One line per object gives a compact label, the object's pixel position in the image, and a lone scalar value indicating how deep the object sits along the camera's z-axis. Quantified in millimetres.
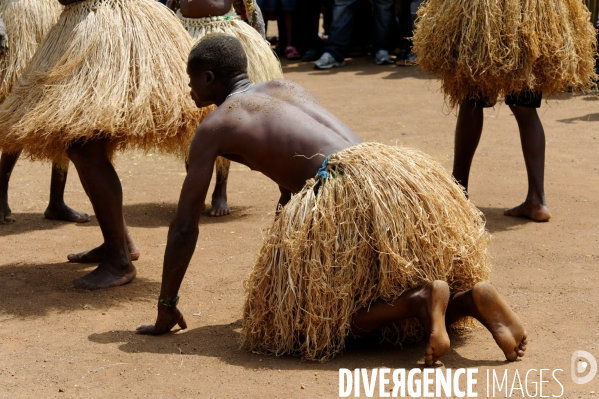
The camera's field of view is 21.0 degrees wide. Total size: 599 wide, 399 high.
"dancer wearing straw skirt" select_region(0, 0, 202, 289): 7544
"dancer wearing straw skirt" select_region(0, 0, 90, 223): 9740
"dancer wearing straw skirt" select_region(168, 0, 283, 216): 10187
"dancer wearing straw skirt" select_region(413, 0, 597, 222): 9329
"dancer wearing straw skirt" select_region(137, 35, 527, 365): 6128
